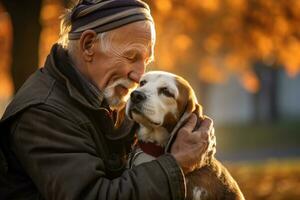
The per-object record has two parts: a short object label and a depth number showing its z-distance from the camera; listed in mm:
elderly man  4693
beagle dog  5503
